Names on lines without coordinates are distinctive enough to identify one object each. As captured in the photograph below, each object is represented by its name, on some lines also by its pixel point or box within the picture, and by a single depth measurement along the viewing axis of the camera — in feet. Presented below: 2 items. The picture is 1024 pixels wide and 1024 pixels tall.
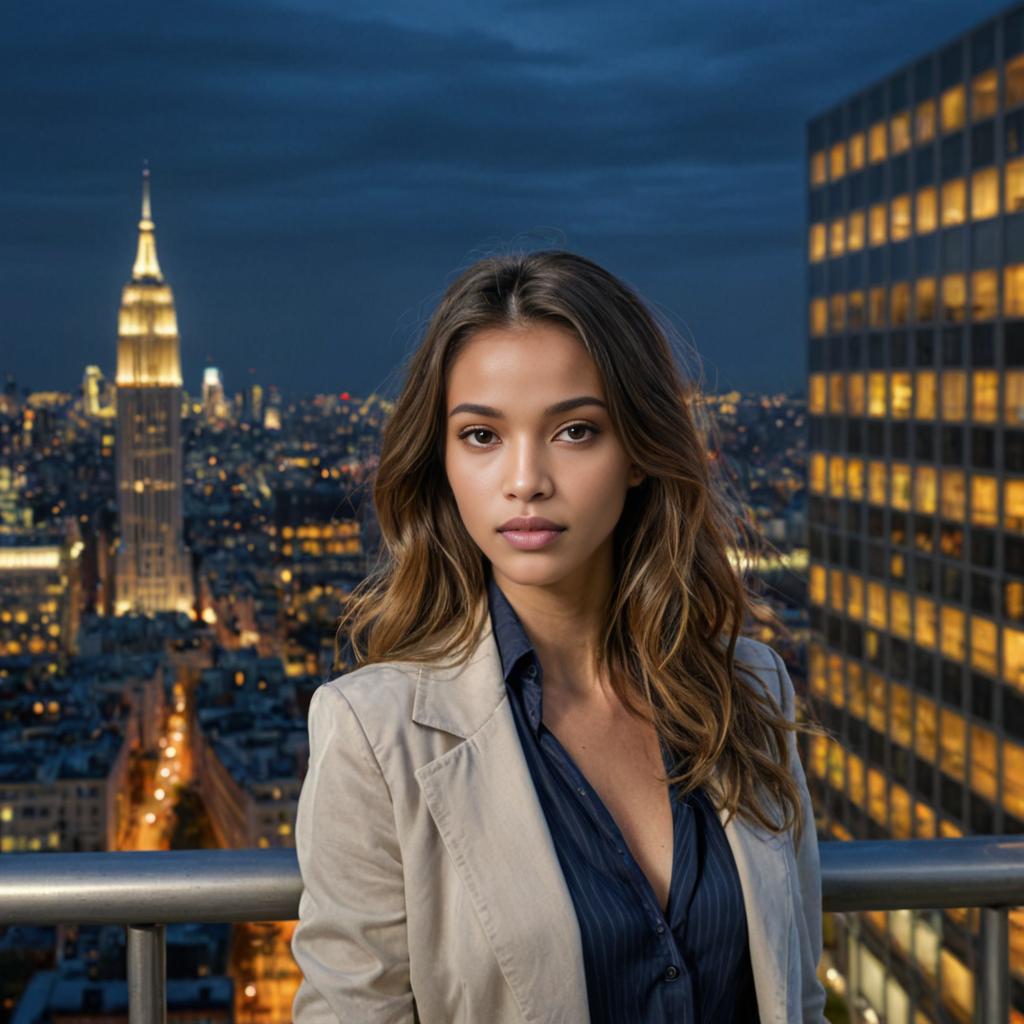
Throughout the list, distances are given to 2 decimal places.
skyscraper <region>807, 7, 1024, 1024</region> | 111.75
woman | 6.60
